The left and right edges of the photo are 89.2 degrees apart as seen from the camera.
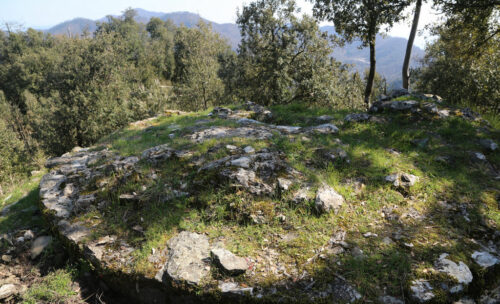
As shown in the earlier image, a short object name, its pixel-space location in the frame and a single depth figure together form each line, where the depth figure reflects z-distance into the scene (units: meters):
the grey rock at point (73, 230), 5.47
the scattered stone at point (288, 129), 9.14
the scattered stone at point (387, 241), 4.70
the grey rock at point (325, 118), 10.80
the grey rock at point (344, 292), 3.74
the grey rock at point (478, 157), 7.29
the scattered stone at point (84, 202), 6.27
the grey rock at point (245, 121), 10.37
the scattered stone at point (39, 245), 5.70
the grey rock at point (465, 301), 3.82
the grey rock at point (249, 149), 7.22
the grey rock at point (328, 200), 5.45
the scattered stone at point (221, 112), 12.54
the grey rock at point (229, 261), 4.26
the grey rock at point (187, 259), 4.27
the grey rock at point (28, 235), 6.17
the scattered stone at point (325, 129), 9.10
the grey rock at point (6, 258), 5.54
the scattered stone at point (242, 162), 6.51
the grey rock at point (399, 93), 11.64
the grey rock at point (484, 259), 4.24
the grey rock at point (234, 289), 3.95
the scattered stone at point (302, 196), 5.65
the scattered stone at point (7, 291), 4.71
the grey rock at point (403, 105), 10.11
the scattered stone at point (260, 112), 12.32
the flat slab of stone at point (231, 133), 8.61
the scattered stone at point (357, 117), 9.88
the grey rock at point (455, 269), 3.96
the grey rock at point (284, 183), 5.91
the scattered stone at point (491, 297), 3.85
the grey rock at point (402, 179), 6.25
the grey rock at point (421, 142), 8.19
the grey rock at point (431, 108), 9.68
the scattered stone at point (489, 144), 7.71
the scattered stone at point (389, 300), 3.68
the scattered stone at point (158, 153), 7.58
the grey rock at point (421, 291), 3.71
